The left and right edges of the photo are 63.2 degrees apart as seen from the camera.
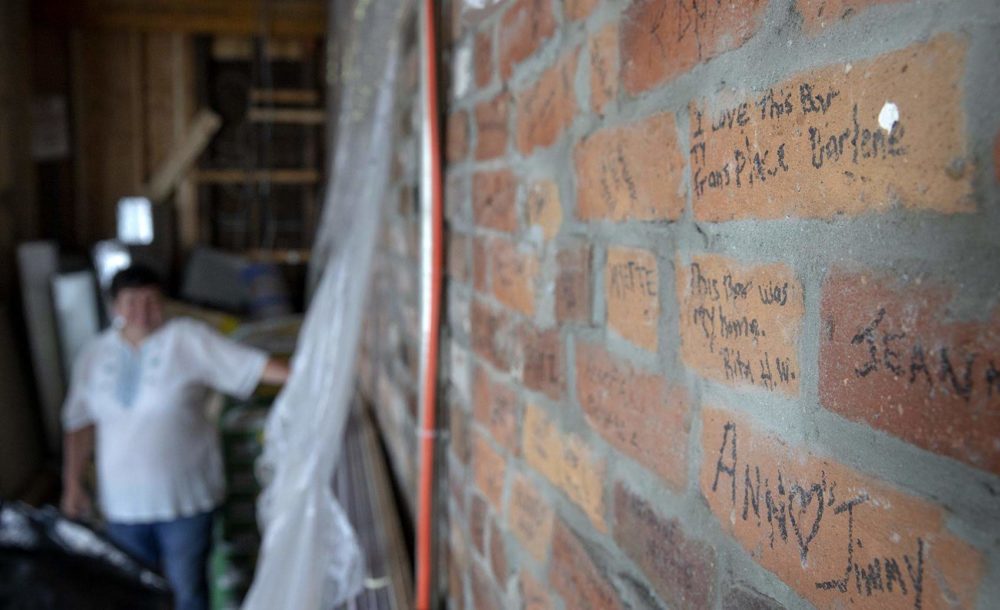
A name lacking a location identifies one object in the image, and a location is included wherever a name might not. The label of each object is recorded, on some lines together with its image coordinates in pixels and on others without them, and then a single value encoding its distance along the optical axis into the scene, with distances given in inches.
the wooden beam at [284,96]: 204.7
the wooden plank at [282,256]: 204.6
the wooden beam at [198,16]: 187.8
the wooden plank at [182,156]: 202.2
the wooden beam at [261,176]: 207.2
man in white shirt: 103.1
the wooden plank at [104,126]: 198.2
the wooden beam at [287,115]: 205.2
